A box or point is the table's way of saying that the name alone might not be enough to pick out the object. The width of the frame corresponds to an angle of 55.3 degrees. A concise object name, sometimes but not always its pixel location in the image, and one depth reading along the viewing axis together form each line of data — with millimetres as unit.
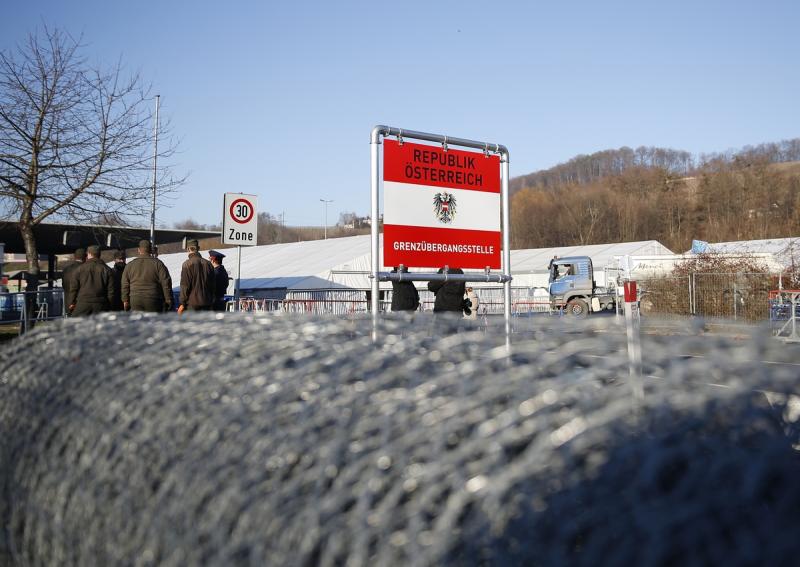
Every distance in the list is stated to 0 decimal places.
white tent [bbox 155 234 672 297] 30297
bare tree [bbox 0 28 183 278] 14320
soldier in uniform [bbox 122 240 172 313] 10234
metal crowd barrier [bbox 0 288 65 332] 15325
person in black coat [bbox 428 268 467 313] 8688
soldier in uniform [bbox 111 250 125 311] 11191
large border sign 6621
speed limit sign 10477
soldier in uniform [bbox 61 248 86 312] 10703
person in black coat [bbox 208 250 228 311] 11797
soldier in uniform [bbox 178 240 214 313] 10648
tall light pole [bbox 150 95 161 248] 16825
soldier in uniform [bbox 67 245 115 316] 10508
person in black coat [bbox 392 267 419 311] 8453
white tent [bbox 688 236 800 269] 27766
